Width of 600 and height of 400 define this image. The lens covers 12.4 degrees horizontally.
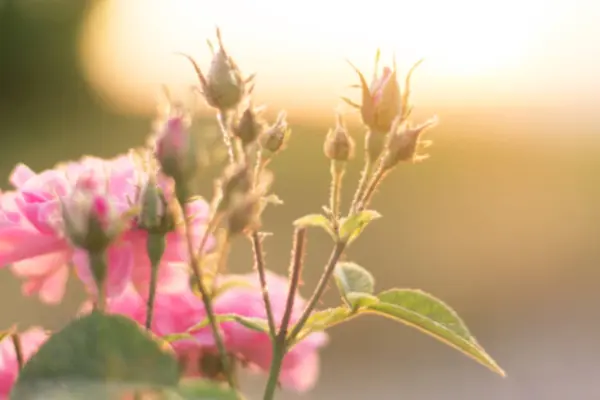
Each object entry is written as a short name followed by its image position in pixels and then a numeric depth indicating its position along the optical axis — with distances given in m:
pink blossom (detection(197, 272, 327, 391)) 0.78
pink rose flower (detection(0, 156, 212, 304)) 0.73
